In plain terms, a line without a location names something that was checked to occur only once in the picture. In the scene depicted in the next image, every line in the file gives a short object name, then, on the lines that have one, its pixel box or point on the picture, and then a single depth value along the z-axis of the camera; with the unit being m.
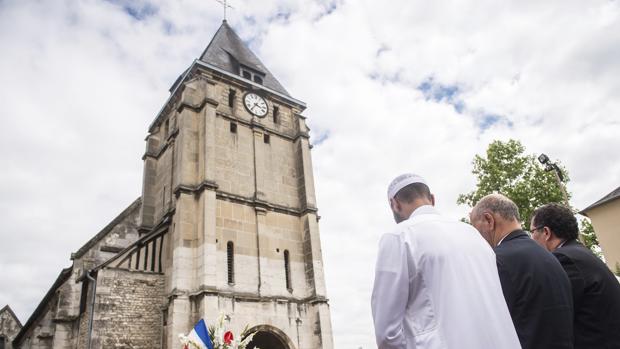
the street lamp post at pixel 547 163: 14.35
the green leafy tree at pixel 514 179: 19.38
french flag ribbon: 8.71
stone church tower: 15.56
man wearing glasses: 3.08
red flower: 8.14
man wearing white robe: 2.13
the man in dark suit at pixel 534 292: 2.58
